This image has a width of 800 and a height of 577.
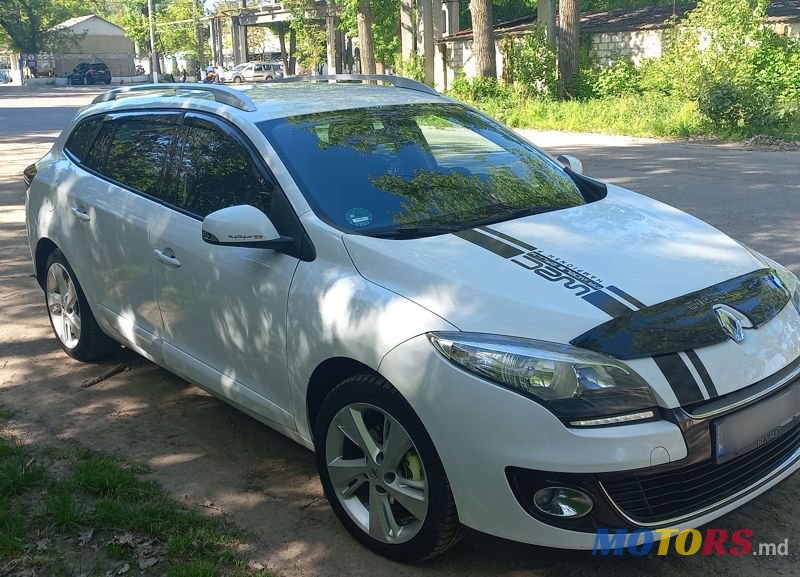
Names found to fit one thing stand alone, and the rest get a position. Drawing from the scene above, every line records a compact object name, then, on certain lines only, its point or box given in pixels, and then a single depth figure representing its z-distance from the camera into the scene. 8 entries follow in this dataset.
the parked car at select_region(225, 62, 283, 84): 58.44
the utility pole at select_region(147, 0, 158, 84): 64.14
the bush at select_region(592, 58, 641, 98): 26.58
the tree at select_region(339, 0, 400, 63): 36.84
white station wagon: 2.69
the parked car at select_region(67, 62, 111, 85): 69.62
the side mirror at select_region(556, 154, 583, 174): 4.86
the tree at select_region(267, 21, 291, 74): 67.09
